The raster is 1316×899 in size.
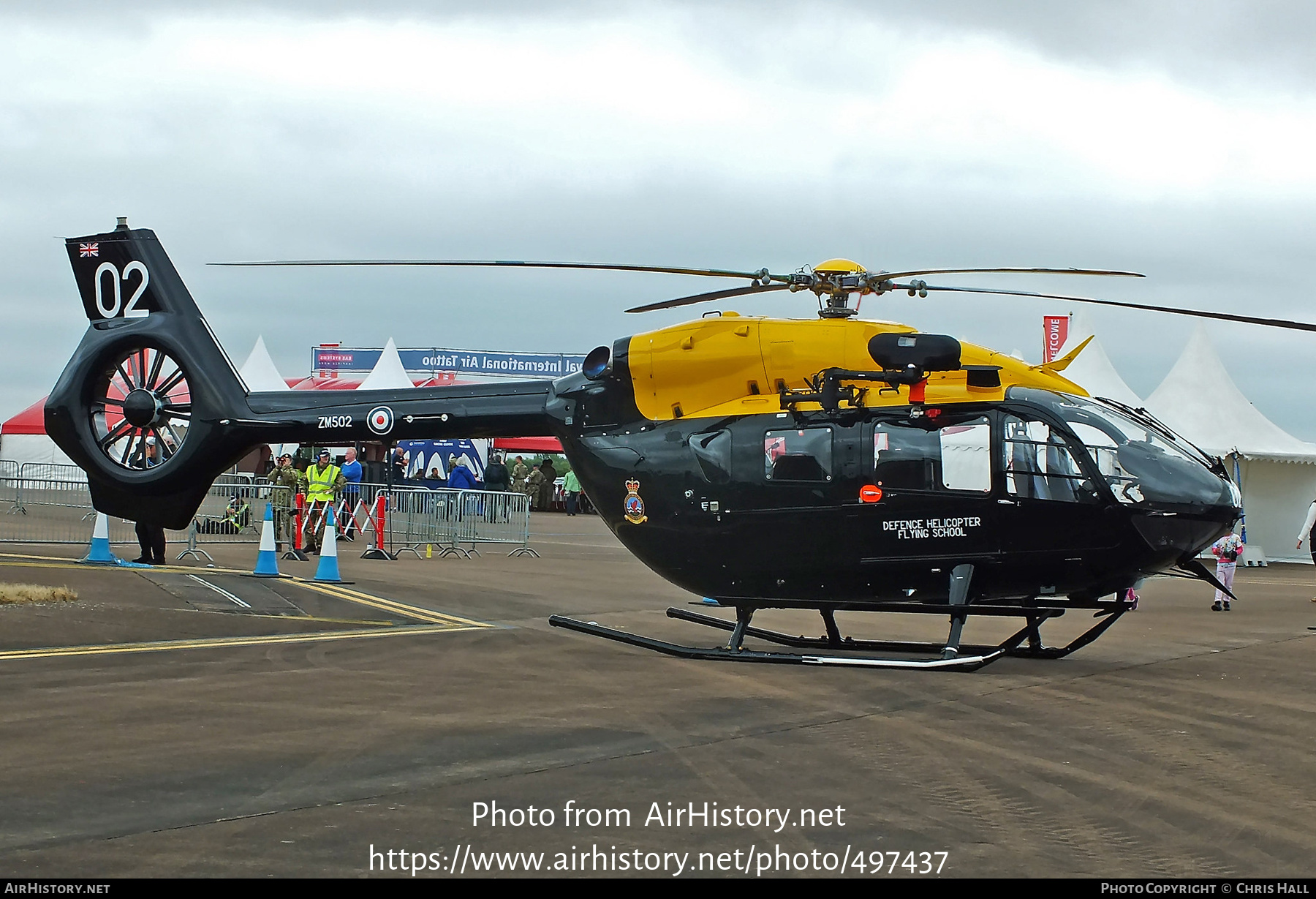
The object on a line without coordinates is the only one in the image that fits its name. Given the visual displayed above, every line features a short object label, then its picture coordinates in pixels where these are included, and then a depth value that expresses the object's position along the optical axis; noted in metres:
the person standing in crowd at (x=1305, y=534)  26.27
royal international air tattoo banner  74.19
